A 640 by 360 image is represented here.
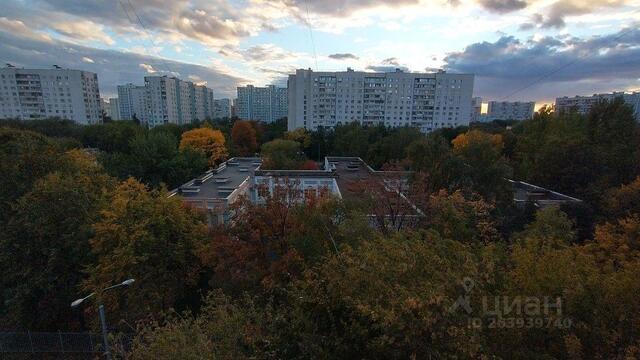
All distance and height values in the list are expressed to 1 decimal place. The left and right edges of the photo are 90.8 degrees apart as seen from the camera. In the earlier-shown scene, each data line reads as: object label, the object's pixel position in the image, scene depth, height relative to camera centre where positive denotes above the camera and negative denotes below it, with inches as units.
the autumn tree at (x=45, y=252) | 491.2 -208.4
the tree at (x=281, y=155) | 1317.7 -147.1
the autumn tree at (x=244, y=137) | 2012.8 -96.8
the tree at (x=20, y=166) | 596.6 -90.2
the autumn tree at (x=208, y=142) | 1513.3 -100.7
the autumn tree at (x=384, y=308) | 209.2 -134.3
